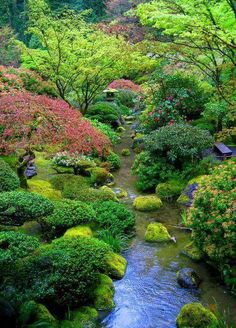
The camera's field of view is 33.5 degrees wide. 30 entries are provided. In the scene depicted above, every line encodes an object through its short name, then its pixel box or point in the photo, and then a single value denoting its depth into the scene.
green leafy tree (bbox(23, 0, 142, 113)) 17.05
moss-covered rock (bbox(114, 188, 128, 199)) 12.97
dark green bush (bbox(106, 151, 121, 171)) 15.76
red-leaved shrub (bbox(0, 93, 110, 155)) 8.70
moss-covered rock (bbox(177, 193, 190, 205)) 12.12
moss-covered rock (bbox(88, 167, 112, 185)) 13.52
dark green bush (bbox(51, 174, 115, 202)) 11.50
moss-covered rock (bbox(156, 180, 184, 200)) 12.69
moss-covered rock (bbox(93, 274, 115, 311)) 7.38
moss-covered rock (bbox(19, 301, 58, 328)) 6.30
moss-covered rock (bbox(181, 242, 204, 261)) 8.98
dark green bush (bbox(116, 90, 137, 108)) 27.22
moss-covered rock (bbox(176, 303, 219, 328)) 6.53
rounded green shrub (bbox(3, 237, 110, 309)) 6.75
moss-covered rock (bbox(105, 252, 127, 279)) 8.45
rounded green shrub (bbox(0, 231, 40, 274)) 6.35
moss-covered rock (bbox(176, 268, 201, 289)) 7.94
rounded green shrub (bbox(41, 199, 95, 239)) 9.30
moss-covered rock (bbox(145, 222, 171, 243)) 9.91
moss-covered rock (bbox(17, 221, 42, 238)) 9.44
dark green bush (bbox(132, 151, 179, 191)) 13.38
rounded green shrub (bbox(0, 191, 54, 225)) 7.05
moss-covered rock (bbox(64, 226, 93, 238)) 9.00
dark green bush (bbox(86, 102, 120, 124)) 21.43
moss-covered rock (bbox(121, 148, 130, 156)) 17.66
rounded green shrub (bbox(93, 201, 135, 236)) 10.13
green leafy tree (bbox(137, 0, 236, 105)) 8.90
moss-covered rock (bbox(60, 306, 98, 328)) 6.61
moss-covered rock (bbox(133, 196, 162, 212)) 11.82
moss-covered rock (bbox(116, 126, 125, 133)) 21.66
